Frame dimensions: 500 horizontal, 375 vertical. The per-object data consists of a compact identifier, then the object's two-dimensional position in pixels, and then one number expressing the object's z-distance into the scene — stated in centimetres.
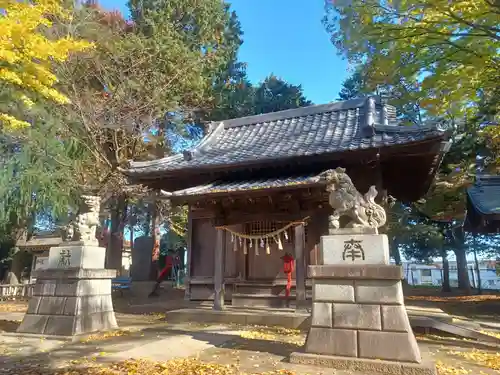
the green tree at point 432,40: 793
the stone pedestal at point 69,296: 810
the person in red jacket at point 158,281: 1938
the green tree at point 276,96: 2756
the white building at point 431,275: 6122
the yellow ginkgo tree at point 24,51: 1005
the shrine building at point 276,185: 962
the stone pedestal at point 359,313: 545
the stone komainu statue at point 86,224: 866
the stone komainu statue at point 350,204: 633
